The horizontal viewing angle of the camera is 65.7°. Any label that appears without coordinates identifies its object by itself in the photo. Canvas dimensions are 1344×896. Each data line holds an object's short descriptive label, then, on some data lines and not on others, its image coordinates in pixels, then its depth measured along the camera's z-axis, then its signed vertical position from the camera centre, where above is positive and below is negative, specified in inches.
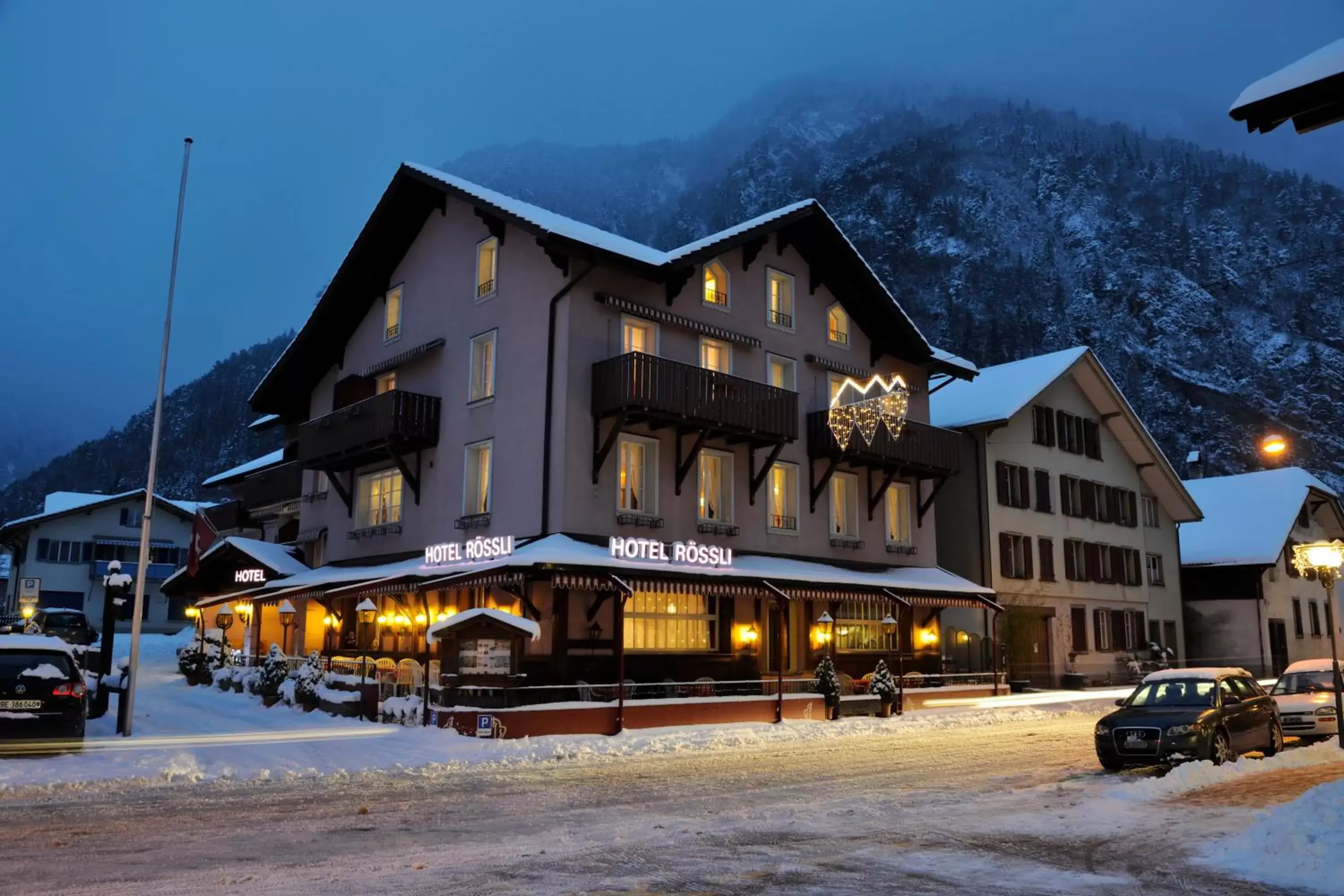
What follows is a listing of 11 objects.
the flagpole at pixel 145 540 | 765.3 +67.4
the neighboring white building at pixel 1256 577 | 1902.1 +106.3
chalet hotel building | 1003.9 +194.1
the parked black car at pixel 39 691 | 627.5 -40.2
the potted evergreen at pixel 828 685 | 1061.8 -54.3
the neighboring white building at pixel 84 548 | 2407.7 +180.2
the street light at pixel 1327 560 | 781.9 +56.0
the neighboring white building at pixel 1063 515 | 1524.4 +186.1
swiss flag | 1433.3 +117.5
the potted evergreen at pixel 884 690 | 1109.1 -62.4
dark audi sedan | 617.0 -53.4
